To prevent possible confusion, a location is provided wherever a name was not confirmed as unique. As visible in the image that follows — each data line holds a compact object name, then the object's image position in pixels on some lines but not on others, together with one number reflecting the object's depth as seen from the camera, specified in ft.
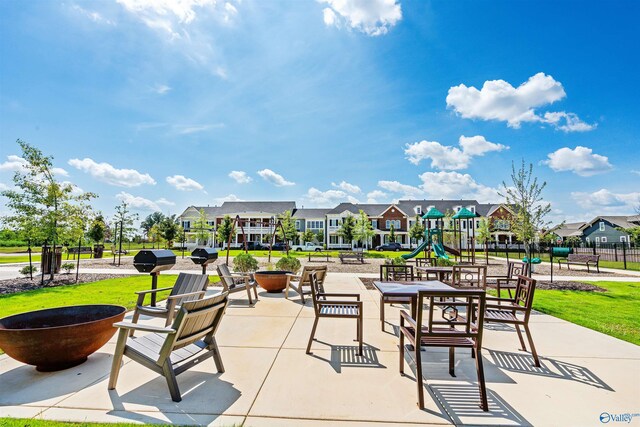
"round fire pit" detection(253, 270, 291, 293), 30.76
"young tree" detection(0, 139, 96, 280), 37.24
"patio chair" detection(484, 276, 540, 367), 14.43
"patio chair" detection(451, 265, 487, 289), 20.89
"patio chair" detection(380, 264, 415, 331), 19.66
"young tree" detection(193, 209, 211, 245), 149.67
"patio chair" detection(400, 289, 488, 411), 10.32
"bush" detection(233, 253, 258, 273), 39.88
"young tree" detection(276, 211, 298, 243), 143.99
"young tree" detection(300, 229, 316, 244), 170.40
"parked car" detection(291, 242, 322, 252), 168.34
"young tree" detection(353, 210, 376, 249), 141.69
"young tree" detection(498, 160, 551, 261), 39.55
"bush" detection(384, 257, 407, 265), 39.73
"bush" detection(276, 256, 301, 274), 38.96
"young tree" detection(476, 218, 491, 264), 137.03
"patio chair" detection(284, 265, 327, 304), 24.69
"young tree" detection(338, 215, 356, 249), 143.13
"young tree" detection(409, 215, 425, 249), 155.88
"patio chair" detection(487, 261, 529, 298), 23.75
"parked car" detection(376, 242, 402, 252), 162.40
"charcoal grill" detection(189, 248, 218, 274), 30.68
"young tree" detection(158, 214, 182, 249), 136.13
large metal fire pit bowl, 11.91
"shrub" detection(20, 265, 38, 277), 43.01
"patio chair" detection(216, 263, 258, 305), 23.33
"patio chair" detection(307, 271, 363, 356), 15.25
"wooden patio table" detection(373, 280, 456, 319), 14.21
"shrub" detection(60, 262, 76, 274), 47.70
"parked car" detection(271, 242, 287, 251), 159.30
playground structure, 61.82
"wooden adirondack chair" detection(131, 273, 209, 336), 16.78
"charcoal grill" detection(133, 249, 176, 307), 23.12
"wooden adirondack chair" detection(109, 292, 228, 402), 10.46
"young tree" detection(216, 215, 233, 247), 153.52
